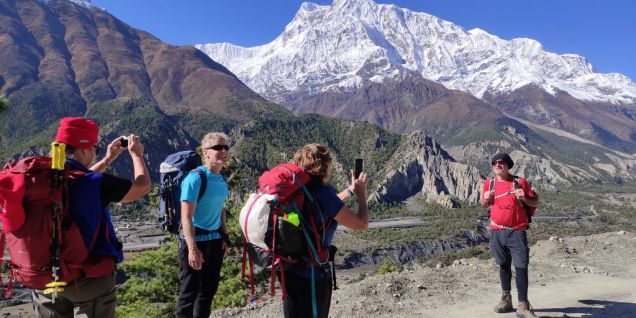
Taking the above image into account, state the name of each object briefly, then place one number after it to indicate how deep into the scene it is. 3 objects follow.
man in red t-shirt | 7.88
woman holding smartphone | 4.52
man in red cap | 3.88
